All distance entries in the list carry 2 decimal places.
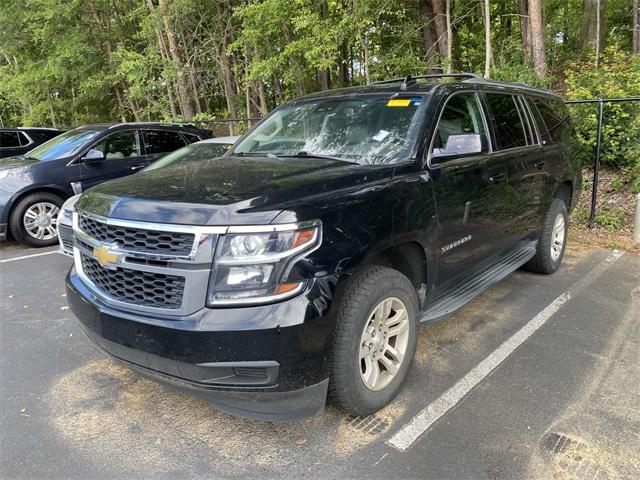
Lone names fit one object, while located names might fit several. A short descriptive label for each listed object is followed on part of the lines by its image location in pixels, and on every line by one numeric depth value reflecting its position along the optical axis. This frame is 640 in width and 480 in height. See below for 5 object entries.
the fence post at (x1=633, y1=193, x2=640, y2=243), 6.33
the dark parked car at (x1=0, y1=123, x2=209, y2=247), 6.73
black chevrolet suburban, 2.21
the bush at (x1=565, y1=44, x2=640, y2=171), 7.38
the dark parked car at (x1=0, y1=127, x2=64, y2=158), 10.62
